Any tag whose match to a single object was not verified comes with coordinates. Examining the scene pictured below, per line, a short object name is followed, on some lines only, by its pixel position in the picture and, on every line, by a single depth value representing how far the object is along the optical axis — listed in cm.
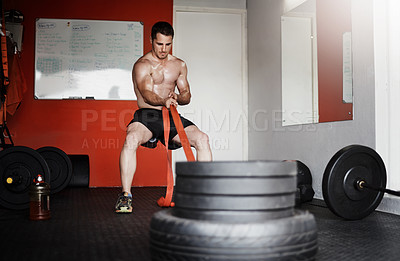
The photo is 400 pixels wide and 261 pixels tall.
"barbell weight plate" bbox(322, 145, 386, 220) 194
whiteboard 406
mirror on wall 272
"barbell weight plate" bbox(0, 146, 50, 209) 237
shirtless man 241
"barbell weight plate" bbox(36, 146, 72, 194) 336
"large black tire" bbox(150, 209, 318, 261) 99
